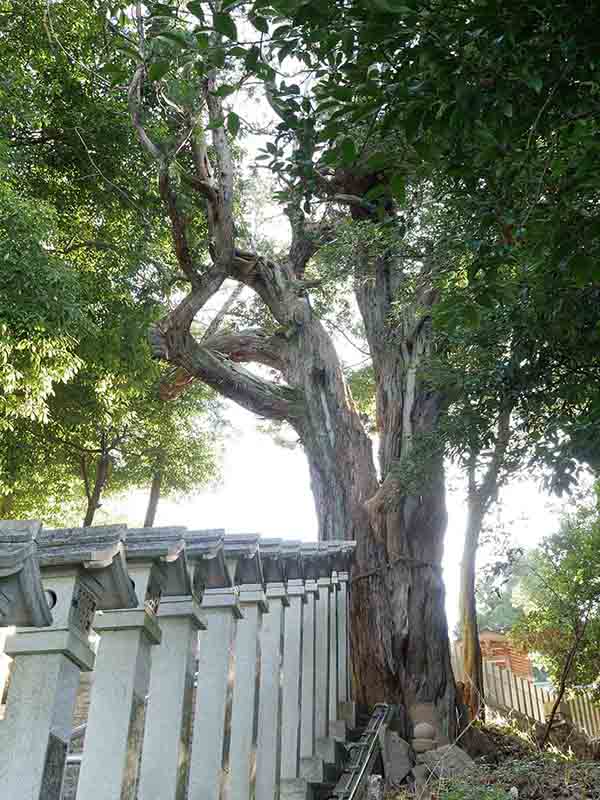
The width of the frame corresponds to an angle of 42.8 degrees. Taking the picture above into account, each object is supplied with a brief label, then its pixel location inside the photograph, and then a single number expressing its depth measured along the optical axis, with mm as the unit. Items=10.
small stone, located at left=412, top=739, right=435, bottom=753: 5914
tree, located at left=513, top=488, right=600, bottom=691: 8633
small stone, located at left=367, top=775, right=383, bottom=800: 3872
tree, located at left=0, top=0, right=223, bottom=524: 6180
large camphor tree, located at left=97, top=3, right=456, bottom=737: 6637
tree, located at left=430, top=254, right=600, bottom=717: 4113
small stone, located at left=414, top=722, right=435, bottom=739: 6113
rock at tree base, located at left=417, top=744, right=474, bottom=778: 4823
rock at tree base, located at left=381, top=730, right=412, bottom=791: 5180
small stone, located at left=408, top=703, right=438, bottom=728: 6280
